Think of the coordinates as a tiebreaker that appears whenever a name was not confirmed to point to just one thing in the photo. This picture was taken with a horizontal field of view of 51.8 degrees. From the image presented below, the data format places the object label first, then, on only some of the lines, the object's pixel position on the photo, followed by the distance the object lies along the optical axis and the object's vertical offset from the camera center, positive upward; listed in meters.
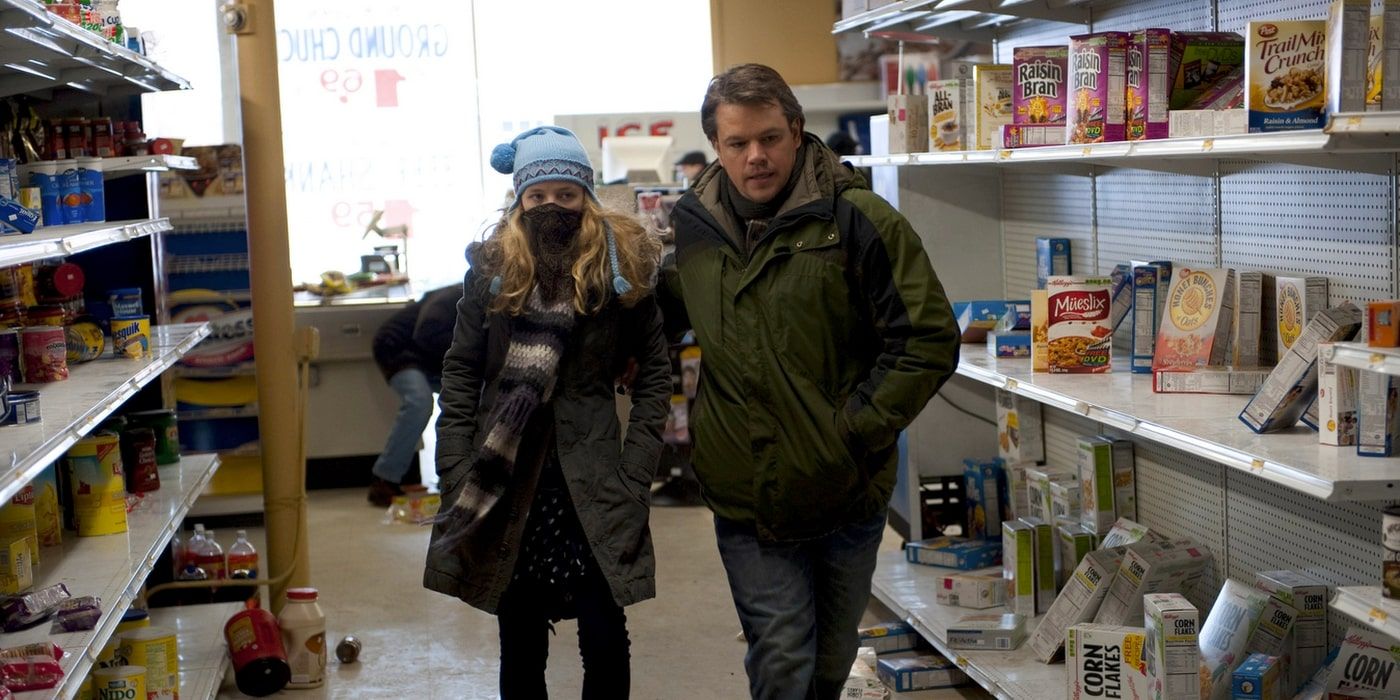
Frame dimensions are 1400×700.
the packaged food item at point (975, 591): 4.40 -1.18
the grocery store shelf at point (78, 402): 2.60 -0.38
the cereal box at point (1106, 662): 3.33 -1.08
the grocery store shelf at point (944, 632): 3.75 -1.25
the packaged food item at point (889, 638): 4.52 -1.35
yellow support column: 4.93 -0.12
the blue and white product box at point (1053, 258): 4.57 -0.18
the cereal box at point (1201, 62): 3.18 +0.29
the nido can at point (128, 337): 4.11 -0.29
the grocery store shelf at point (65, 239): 2.63 +0.00
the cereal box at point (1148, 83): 3.15 +0.25
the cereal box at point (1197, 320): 3.38 -0.30
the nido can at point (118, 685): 3.62 -1.12
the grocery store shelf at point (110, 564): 2.94 -0.81
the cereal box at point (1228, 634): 3.23 -1.01
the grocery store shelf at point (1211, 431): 2.44 -0.48
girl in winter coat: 2.98 -0.45
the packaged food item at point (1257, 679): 3.04 -1.03
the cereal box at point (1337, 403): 2.71 -0.40
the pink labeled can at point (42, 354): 3.68 -0.29
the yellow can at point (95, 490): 3.90 -0.68
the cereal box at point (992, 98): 4.16 +0.30
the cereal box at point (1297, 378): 2.76 -0.37
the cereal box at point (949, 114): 4.48 +0.28
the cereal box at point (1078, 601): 3.81 -1.07
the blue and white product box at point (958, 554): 4.75 -1.17
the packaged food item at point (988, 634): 4.03 -1.21
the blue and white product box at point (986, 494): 4.91 -0.99
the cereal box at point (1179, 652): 3.09 -0.97
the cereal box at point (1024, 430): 4.93 -0.78
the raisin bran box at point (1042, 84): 3.76 +0.31
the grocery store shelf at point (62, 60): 2.95 +0.47
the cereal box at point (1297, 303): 3.16 -0.25
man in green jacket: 2.81 -0.29
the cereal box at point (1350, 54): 2.45 +0.23
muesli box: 3.77 -0.33
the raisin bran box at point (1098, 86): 3.25 +0.26
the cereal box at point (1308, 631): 3.23 -0.98
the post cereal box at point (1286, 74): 2.66 +0.22
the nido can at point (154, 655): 3.81 -1.11
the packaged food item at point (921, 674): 4.28 -1.39
